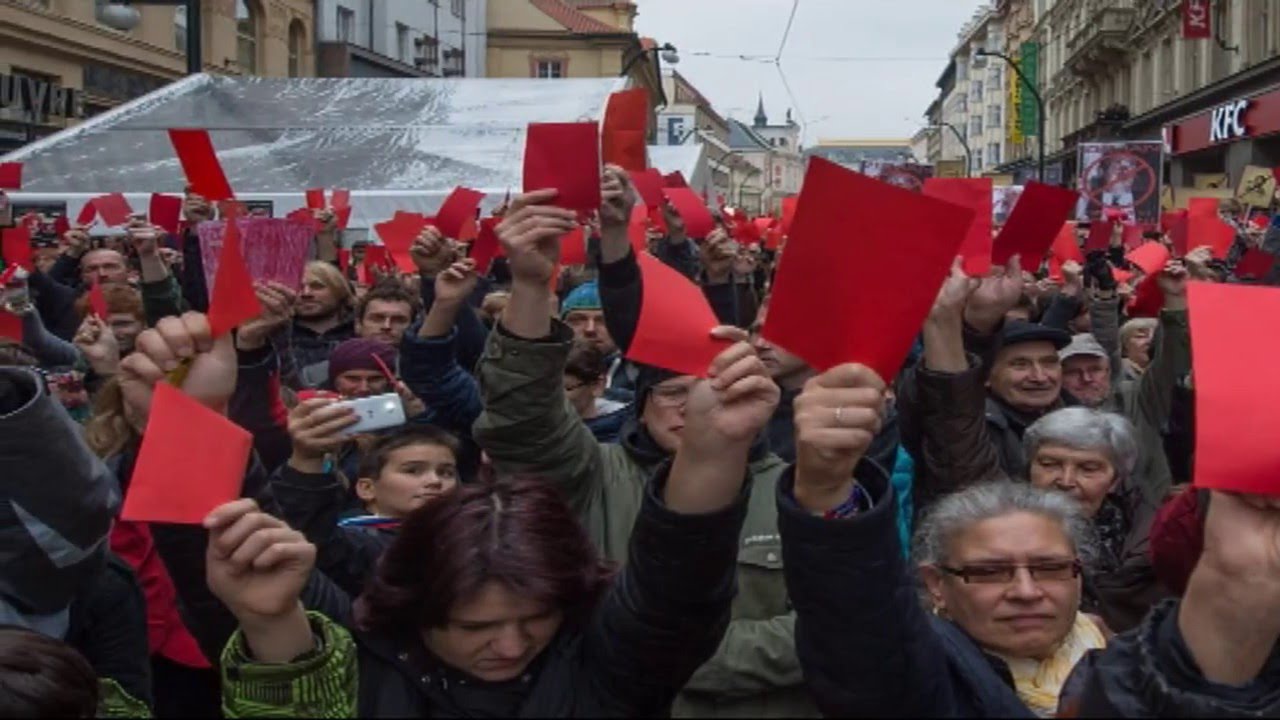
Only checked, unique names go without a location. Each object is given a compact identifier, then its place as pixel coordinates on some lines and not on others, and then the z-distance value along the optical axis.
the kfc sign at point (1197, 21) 27.56
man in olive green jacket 2.52
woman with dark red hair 1.91
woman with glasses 1.69
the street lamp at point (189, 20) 15.73
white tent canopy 13.17
